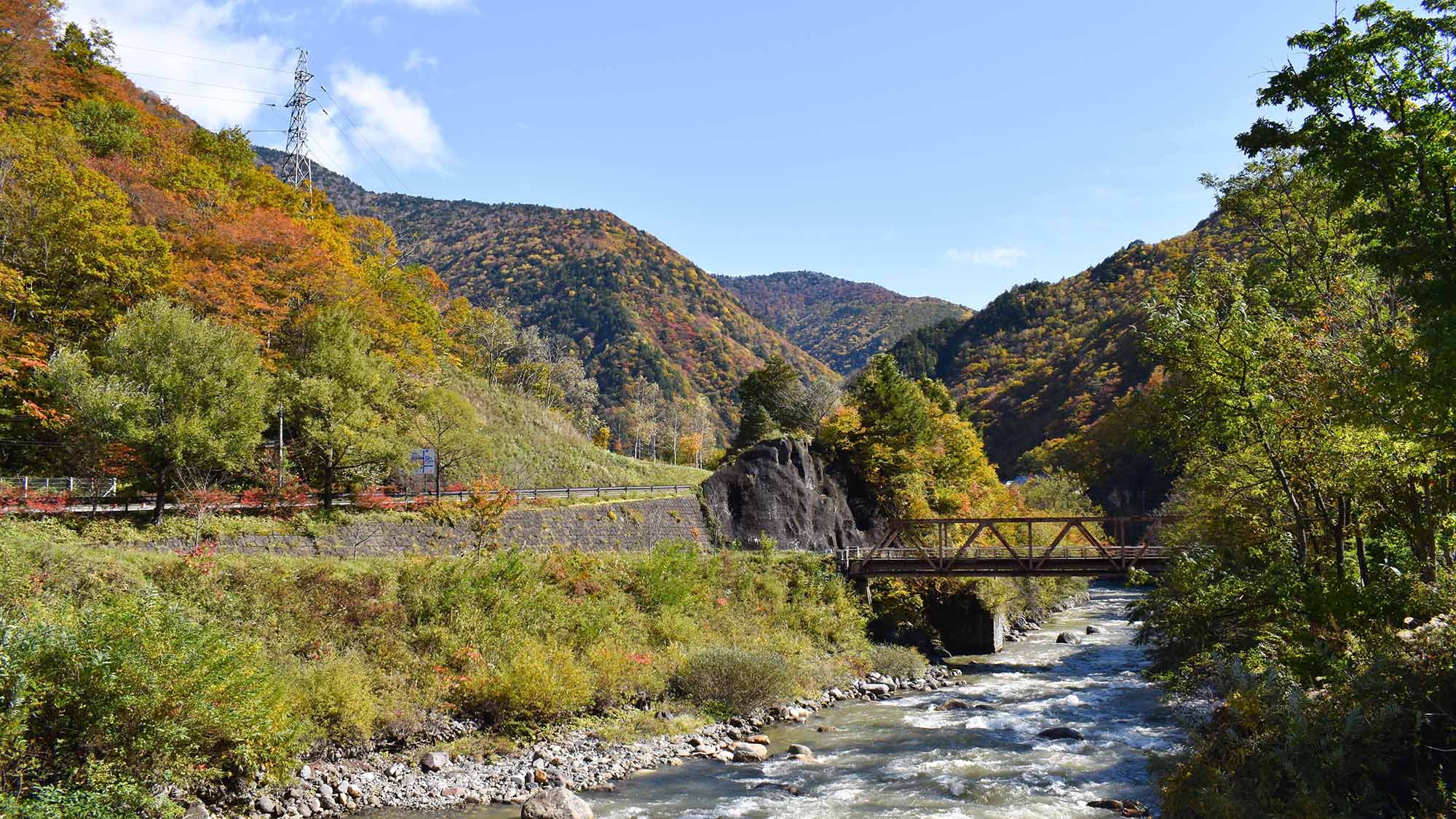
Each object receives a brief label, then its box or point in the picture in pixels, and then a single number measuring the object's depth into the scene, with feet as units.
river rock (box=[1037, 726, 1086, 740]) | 69.05
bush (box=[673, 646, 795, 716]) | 74.59
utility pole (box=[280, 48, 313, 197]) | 158.20
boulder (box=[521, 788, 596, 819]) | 46.46
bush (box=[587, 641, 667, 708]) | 69.31
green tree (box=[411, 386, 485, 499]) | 108.58
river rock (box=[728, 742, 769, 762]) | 62.69
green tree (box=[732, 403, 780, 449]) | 181.78
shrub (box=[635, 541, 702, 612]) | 89.81
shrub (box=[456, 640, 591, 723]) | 62.64
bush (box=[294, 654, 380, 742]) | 53.57
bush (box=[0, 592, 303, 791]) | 39.04
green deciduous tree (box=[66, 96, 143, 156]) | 117.08
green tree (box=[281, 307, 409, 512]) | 88.28
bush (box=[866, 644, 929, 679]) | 96.48
